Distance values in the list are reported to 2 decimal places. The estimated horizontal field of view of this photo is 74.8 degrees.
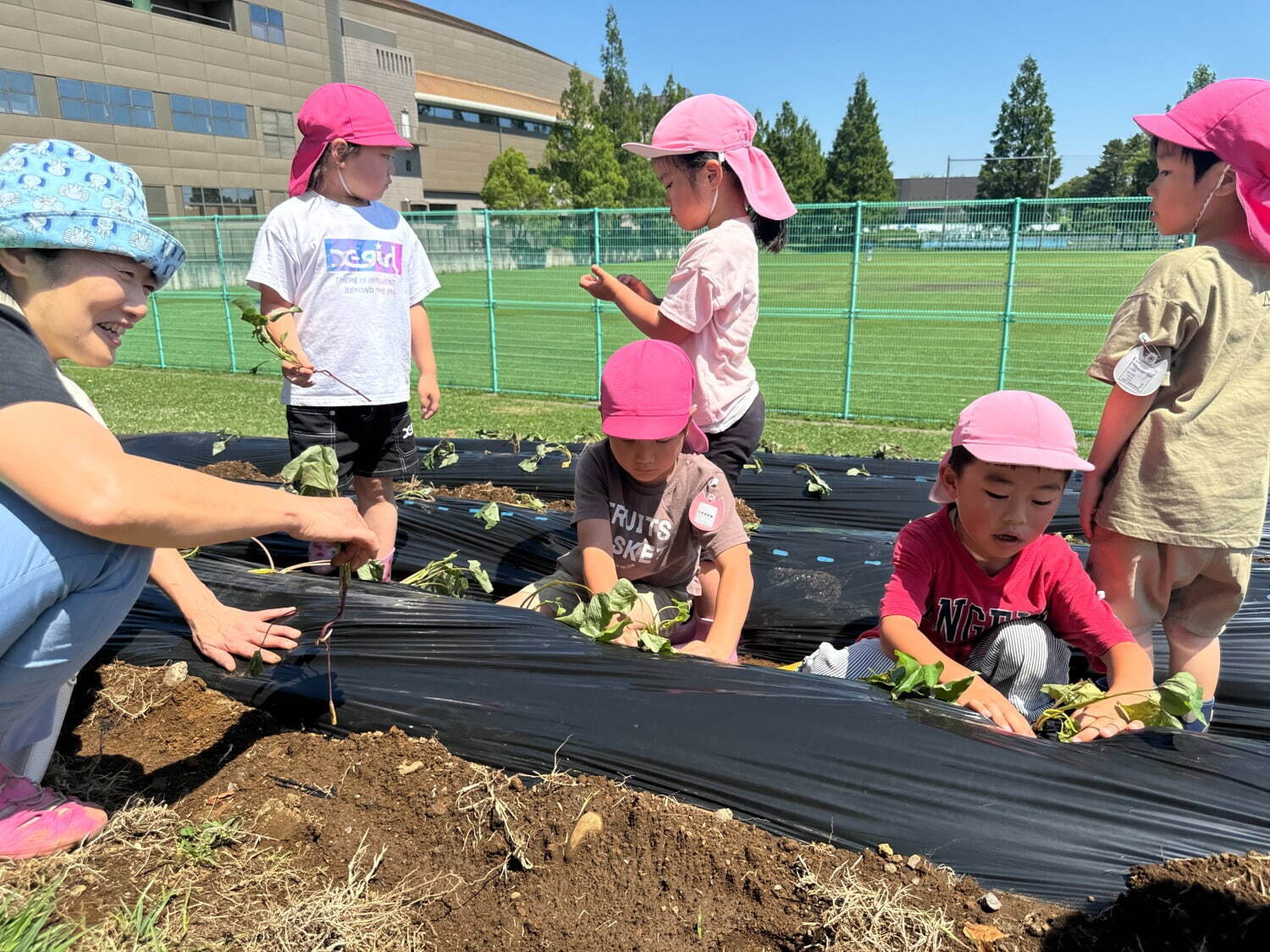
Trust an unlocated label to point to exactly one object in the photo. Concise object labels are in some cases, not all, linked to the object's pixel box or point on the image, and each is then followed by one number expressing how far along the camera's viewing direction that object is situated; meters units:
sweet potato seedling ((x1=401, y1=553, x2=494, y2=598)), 2.65
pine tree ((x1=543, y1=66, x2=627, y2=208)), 38.69
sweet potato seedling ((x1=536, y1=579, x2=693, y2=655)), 1.91
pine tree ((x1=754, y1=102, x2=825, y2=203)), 43.12
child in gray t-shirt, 2.13
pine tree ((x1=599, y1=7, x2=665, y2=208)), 44.44
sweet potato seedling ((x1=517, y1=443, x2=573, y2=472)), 4.07
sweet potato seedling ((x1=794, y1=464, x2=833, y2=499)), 3.76
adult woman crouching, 1.25
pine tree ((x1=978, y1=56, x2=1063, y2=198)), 52.53
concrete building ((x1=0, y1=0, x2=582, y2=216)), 27.22
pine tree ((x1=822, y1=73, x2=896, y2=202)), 46.16
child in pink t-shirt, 2.68
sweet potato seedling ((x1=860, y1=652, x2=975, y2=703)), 1.71
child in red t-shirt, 1.85
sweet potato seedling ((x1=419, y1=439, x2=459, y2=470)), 4.24
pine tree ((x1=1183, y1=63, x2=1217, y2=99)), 49.57
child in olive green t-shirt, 1.94
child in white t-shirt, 2.88
